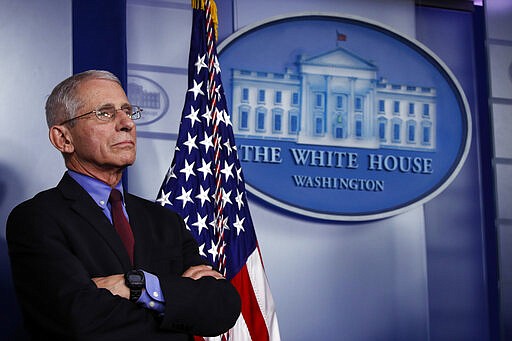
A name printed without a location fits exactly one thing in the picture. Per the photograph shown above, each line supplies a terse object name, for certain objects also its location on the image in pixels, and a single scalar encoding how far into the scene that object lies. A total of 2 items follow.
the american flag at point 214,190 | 3.85
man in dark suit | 2.94
